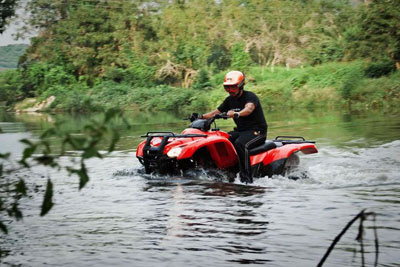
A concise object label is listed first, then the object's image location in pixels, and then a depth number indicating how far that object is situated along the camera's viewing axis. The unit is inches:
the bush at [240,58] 1970.6
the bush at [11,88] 2357.3
